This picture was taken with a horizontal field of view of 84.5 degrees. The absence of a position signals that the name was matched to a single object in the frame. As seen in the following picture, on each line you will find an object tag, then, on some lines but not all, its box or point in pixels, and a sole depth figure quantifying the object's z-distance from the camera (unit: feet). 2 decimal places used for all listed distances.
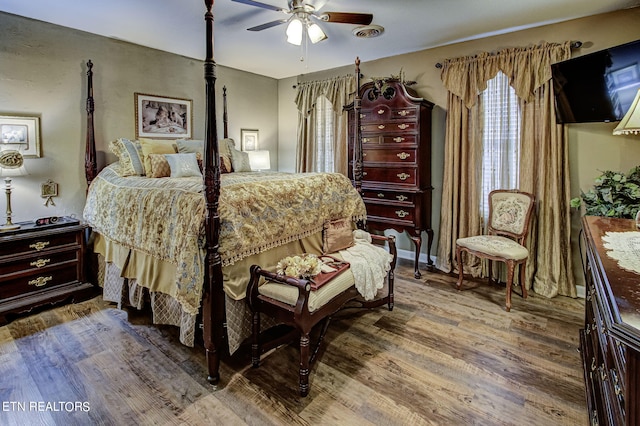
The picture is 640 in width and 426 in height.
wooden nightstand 9.40
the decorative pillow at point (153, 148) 11.38
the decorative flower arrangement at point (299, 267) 7.51
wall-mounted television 8.74
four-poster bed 6.66
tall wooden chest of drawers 12.92
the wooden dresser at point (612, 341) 2.85
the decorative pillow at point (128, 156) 11.07
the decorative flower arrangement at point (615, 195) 8.72
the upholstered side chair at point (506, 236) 10.44
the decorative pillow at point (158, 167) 11.18
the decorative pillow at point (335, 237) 9.68
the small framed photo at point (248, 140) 17.39
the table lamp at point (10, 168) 9.46
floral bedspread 6.87
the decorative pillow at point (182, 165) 11.25
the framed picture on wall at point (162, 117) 13.39
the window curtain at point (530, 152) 11.10
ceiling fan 8.61
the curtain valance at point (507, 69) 10.97
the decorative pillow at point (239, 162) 13.60
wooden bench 6.59
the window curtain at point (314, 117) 16.19
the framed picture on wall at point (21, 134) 10.21
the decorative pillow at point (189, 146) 12.46
